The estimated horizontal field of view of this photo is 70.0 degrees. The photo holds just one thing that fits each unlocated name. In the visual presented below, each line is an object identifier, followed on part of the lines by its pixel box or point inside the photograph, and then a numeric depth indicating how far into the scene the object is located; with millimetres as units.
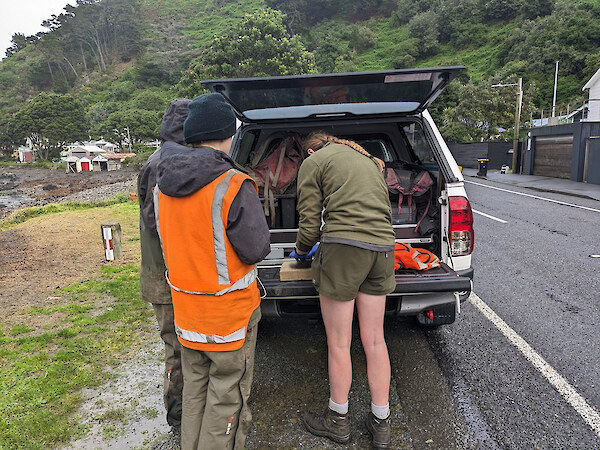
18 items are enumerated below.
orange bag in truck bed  2988
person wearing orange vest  1862
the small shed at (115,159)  61228
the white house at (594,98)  28922
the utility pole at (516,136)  26528
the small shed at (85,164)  59094
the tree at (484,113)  36438
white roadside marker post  6559
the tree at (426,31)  79312
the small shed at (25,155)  73625
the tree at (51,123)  68038
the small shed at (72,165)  58678
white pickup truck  2879
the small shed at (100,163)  60750
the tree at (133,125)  65438
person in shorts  2248
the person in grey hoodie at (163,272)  2467
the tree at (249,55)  29328
